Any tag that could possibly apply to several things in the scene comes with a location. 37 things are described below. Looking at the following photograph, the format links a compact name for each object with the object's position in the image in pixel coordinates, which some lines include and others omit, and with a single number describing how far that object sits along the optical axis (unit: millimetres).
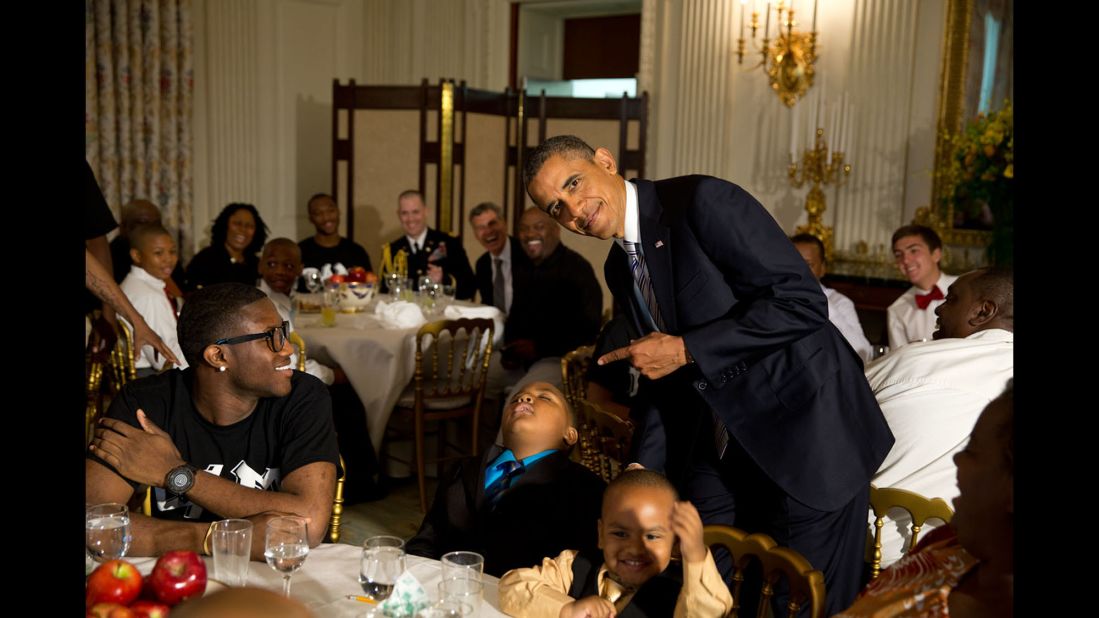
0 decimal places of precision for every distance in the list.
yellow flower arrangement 5141
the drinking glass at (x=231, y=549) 1726
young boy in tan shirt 1709
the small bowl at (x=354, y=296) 5238
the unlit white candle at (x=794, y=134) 7012
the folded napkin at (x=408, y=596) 1577
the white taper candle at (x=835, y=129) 6809
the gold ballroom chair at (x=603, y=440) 2627
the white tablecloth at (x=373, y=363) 4719
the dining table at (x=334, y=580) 1748
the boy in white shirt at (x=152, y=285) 4340
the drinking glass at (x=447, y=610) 1580
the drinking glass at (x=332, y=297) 5273
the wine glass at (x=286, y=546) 1691
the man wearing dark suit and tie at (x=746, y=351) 2090
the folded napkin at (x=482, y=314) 5289
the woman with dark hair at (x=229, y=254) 5801
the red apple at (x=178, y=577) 1505
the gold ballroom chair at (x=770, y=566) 1612
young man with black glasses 2168
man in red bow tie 4516
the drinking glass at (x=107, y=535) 1732
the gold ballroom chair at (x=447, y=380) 4684
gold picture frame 6188
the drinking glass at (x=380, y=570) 1634
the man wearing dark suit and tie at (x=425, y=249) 6266
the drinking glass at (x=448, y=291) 5802
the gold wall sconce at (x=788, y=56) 6836
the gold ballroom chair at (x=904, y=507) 2049
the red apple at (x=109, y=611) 1385
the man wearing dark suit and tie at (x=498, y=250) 5719
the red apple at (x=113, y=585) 1449
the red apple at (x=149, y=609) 1421
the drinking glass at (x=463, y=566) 1627
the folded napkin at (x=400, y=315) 4922
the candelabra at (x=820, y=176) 6785
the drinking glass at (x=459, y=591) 1606
